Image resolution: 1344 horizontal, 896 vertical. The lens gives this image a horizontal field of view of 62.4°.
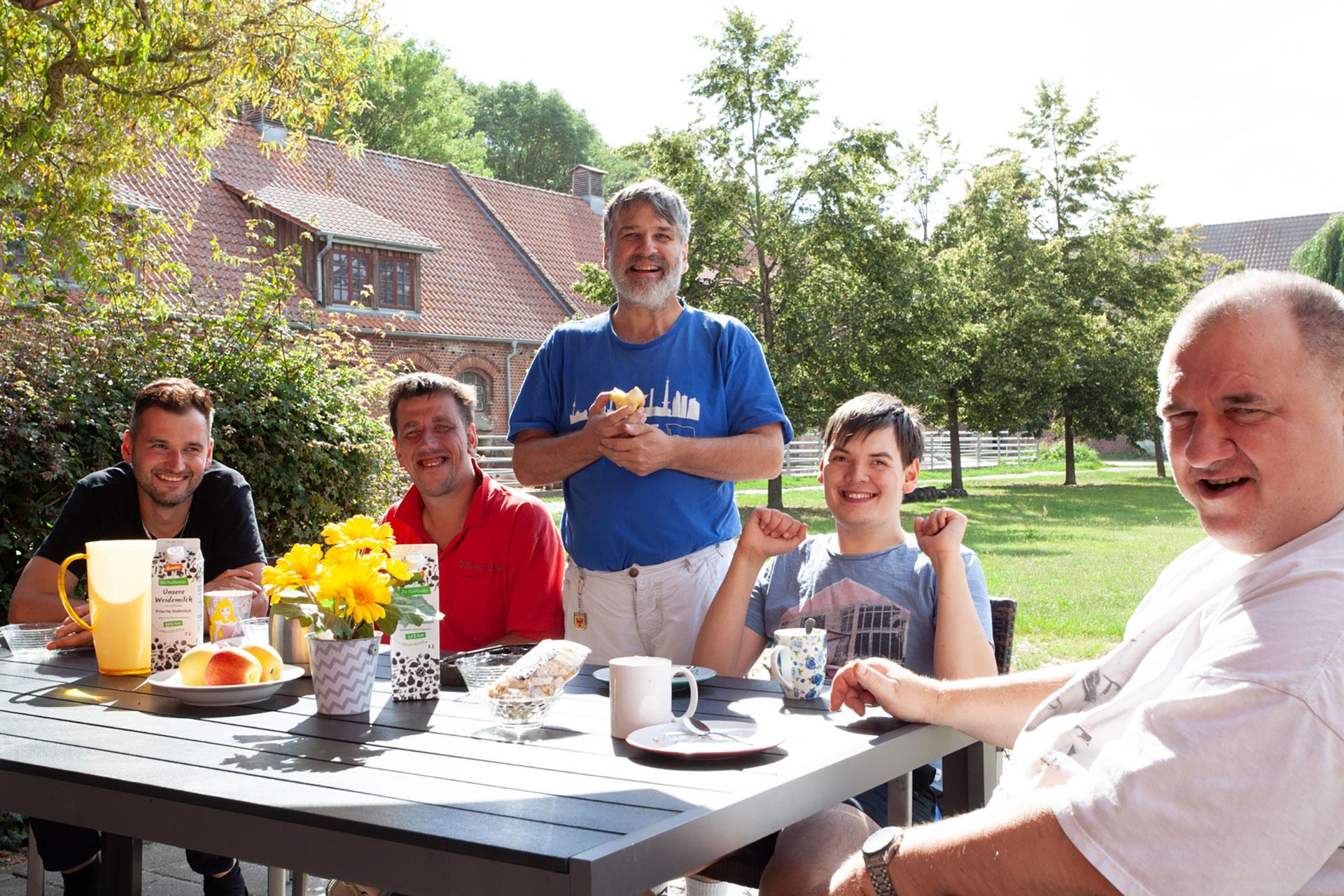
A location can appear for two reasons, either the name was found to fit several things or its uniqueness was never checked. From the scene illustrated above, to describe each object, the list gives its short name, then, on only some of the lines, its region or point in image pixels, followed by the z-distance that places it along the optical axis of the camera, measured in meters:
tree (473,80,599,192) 44.44
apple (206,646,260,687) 2.28
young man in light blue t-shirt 2.54
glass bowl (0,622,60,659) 2.87
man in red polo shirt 3.25
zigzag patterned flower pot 2.12
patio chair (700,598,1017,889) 2.13
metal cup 2.67
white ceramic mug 1.97
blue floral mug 2.24
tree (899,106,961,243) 24.66
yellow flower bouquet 2.08
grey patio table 1.41
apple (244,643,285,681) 2.37
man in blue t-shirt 3.40
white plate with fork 1.80
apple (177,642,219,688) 2.33
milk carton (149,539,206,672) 2.58
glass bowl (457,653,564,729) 2.00
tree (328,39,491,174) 33.66
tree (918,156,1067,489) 23.02
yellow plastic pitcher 2.54
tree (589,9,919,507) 18.12
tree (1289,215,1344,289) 26.83
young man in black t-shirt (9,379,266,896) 3.31
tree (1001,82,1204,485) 24.77
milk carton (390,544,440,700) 2.25
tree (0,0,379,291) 6.71
